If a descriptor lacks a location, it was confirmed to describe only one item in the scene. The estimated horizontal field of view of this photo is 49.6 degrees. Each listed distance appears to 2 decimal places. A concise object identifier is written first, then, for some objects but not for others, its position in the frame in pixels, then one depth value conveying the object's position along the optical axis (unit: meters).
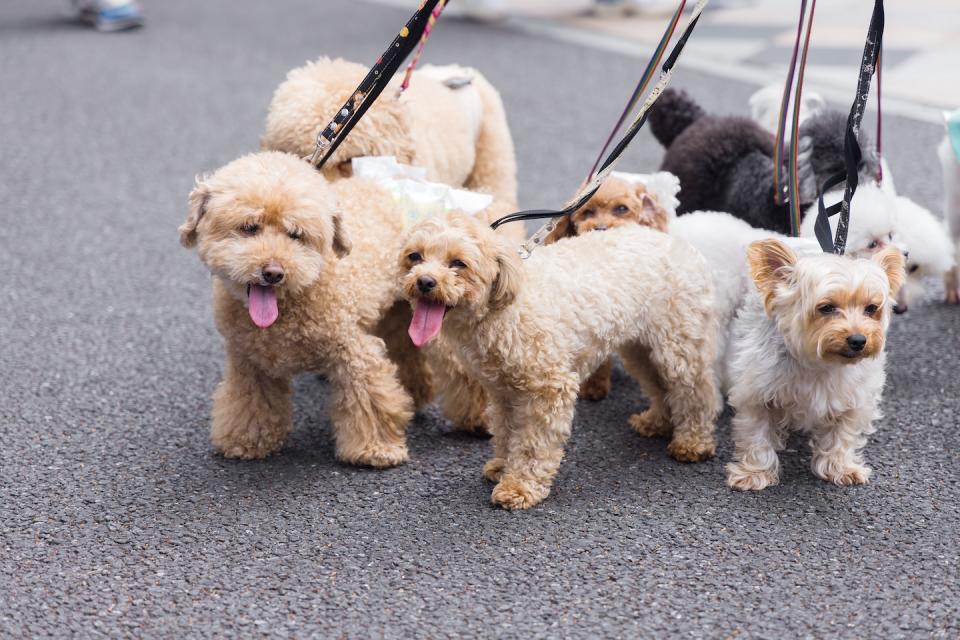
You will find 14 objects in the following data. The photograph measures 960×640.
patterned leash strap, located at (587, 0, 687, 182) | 3.36
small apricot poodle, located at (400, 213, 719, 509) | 2.92
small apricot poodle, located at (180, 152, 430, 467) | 3.11
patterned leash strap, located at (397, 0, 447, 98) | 3.55
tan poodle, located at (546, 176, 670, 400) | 3.69
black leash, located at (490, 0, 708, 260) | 3.23
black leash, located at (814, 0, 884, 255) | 3.23
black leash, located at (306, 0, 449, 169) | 3.49
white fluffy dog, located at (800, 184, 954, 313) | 3.56
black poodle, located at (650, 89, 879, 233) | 4.08
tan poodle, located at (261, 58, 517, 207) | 3.87
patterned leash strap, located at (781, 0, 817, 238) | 3.49
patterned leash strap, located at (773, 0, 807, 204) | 3.69
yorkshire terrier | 2.99
